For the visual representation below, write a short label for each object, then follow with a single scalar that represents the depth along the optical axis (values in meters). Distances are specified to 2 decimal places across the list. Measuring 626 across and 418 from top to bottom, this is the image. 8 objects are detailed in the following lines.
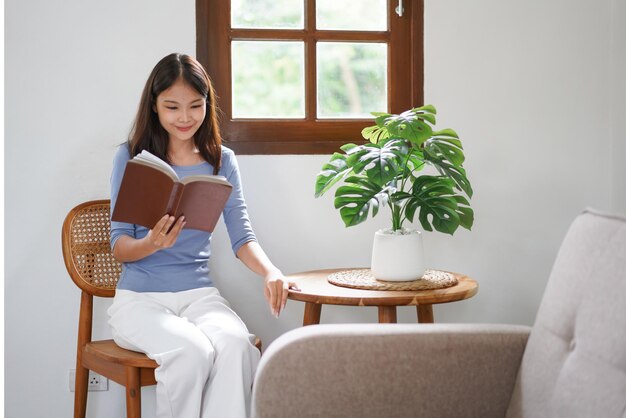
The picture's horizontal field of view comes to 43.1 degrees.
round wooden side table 1.91
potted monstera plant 2.04
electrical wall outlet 2.45
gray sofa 1.37
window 2.48
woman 1.83
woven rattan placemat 2.01
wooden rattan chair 2.05
